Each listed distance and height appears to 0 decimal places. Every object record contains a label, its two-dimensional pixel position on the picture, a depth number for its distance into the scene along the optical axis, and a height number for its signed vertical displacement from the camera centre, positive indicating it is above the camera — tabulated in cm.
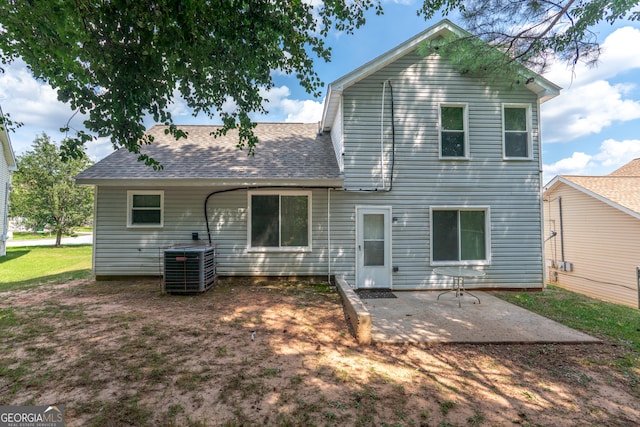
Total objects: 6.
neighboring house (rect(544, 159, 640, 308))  962 -36
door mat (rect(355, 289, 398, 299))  641 -168
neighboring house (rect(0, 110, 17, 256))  1264 +226
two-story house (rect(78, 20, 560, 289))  707 +62
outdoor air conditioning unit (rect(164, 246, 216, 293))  606 -103
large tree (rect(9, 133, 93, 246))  1598 +185
